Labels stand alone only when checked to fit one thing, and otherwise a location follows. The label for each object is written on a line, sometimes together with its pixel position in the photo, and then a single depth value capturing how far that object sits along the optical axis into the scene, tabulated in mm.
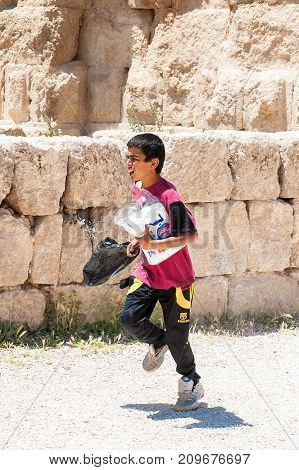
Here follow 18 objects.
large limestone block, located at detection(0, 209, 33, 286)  11437
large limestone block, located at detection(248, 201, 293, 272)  13086
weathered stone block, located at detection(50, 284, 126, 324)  11977
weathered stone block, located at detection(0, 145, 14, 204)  11250
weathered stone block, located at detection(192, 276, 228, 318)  12836
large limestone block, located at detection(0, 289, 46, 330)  11609
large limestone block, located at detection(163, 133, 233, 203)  12352
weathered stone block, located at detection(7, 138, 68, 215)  11414
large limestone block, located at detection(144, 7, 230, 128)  24391
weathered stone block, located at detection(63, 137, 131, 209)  11820
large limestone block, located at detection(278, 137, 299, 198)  13102
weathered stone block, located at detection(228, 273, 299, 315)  13117
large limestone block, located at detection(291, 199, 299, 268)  13305
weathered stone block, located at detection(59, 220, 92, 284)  11953
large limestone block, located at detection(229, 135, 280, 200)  12820
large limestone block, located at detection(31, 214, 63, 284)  11734
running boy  8867
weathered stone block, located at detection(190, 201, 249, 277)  12787
